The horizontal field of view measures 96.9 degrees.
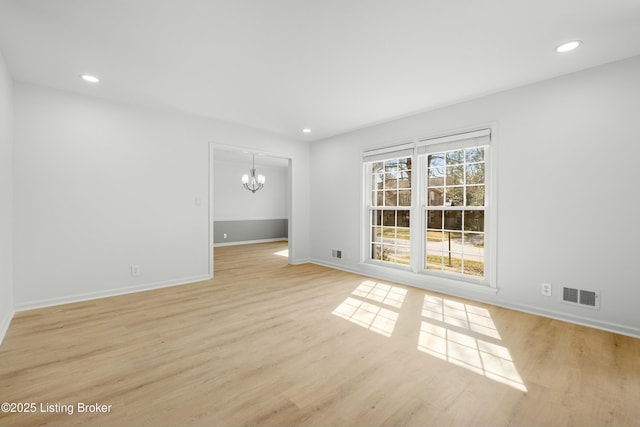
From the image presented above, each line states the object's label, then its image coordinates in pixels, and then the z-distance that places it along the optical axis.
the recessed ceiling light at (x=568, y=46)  2.42
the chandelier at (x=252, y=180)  7.56
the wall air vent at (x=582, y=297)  2.82
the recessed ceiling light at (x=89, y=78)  3.09
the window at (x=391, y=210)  4.55
